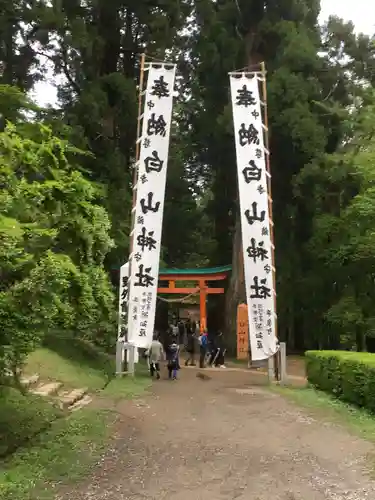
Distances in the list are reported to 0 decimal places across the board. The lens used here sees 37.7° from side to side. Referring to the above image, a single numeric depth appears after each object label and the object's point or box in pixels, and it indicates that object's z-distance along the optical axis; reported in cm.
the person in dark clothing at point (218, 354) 1667
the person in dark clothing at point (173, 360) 1294
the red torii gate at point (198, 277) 1964
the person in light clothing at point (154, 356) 1299
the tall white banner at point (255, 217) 1218
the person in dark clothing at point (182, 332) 2624
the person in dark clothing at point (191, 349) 1727
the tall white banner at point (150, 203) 1248
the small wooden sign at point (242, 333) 1858
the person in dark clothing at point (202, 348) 1631
